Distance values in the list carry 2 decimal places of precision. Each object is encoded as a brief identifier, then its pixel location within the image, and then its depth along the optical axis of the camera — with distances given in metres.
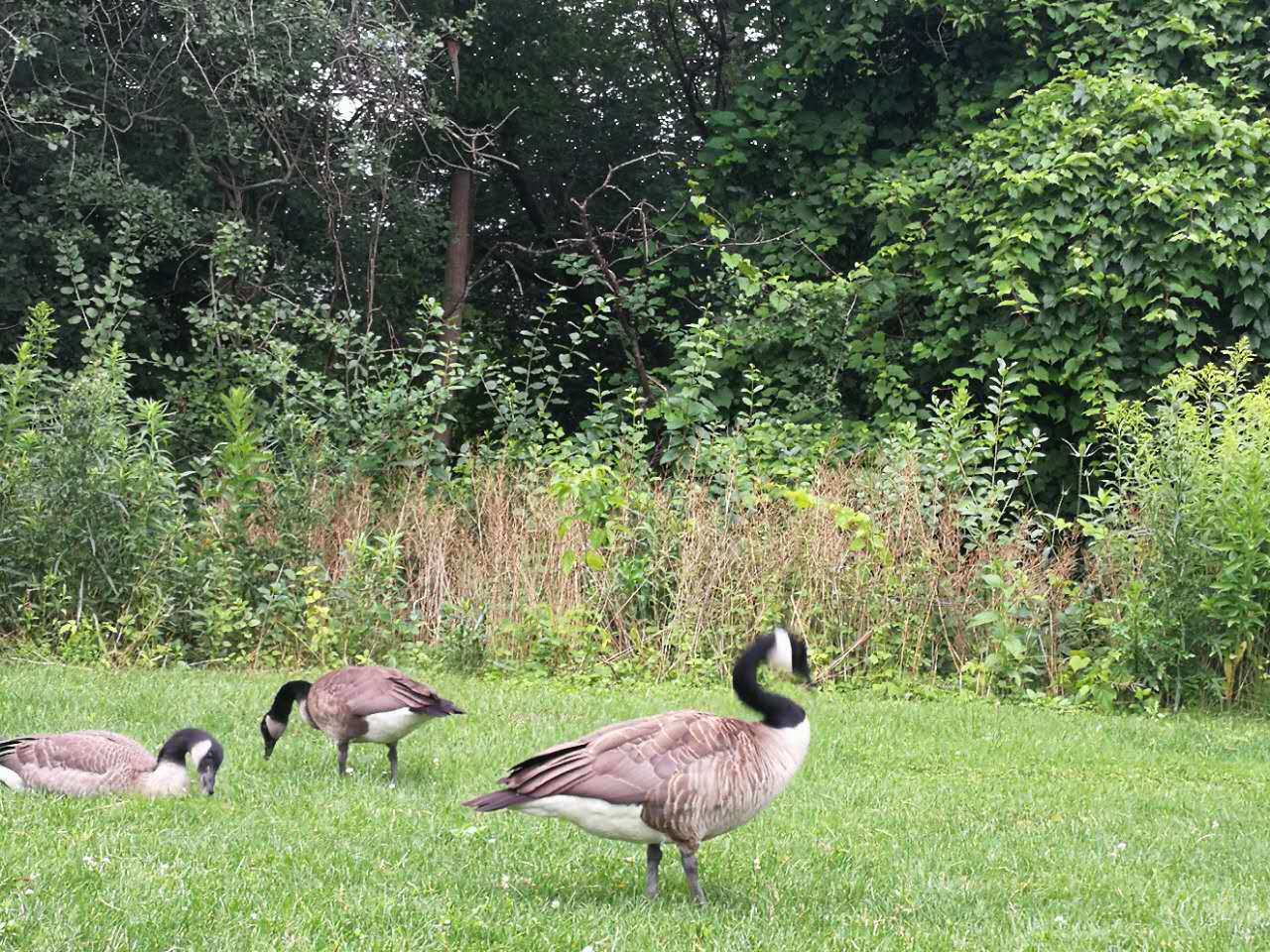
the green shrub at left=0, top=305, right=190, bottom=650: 10.91
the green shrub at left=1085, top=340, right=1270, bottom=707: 9.59
